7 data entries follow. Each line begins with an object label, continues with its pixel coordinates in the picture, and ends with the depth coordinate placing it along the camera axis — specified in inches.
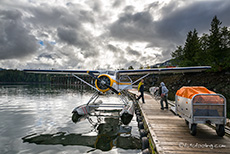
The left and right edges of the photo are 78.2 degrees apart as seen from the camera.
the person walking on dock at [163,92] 365.3
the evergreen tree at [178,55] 1669.8
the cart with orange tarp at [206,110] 178.7
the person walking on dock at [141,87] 468.1
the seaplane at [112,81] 399.5
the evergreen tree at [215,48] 1086.4
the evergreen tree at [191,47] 1388.8
